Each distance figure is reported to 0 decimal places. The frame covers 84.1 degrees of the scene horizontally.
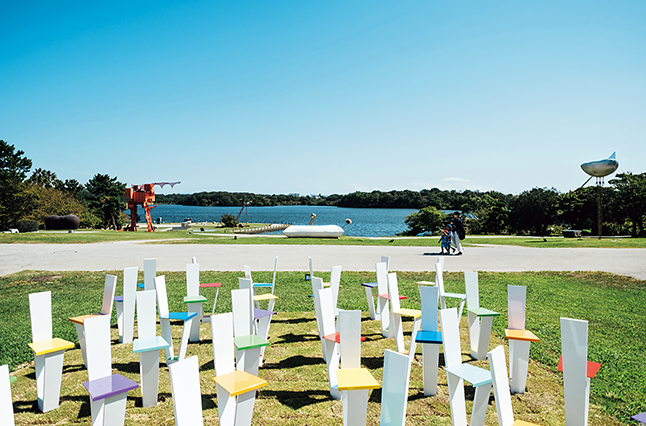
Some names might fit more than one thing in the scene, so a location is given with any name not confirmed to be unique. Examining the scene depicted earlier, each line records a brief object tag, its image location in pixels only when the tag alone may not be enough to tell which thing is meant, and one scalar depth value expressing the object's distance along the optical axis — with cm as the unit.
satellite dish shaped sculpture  3120
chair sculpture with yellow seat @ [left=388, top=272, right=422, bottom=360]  499
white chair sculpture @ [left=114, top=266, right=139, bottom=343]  560
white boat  2730
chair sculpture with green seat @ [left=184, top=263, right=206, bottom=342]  579
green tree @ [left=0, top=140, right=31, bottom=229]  3791
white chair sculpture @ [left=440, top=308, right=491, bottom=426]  308
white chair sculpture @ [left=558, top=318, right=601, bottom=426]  285
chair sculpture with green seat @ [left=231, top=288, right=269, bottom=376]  380
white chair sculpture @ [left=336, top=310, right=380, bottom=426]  292
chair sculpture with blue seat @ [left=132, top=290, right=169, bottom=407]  402
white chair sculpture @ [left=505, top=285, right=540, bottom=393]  439
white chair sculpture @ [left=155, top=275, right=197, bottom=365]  488
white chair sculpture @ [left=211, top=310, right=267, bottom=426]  300
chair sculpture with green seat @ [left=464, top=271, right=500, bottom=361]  531
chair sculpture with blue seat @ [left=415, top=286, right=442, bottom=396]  422
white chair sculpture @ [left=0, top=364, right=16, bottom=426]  245
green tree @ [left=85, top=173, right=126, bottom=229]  5969
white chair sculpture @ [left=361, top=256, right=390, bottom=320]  734
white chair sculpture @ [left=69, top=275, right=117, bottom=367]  499
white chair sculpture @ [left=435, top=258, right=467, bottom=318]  551
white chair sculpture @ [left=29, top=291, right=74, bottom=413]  397
